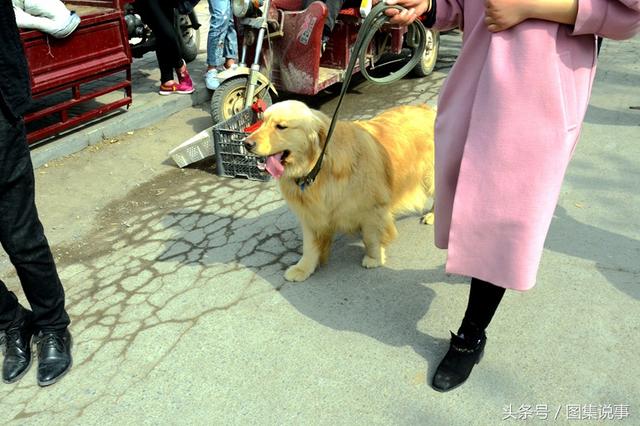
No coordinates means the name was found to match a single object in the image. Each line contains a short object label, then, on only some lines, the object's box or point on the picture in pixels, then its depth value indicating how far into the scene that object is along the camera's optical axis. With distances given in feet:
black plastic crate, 15.05
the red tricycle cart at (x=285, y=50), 17.22
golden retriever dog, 9.61
